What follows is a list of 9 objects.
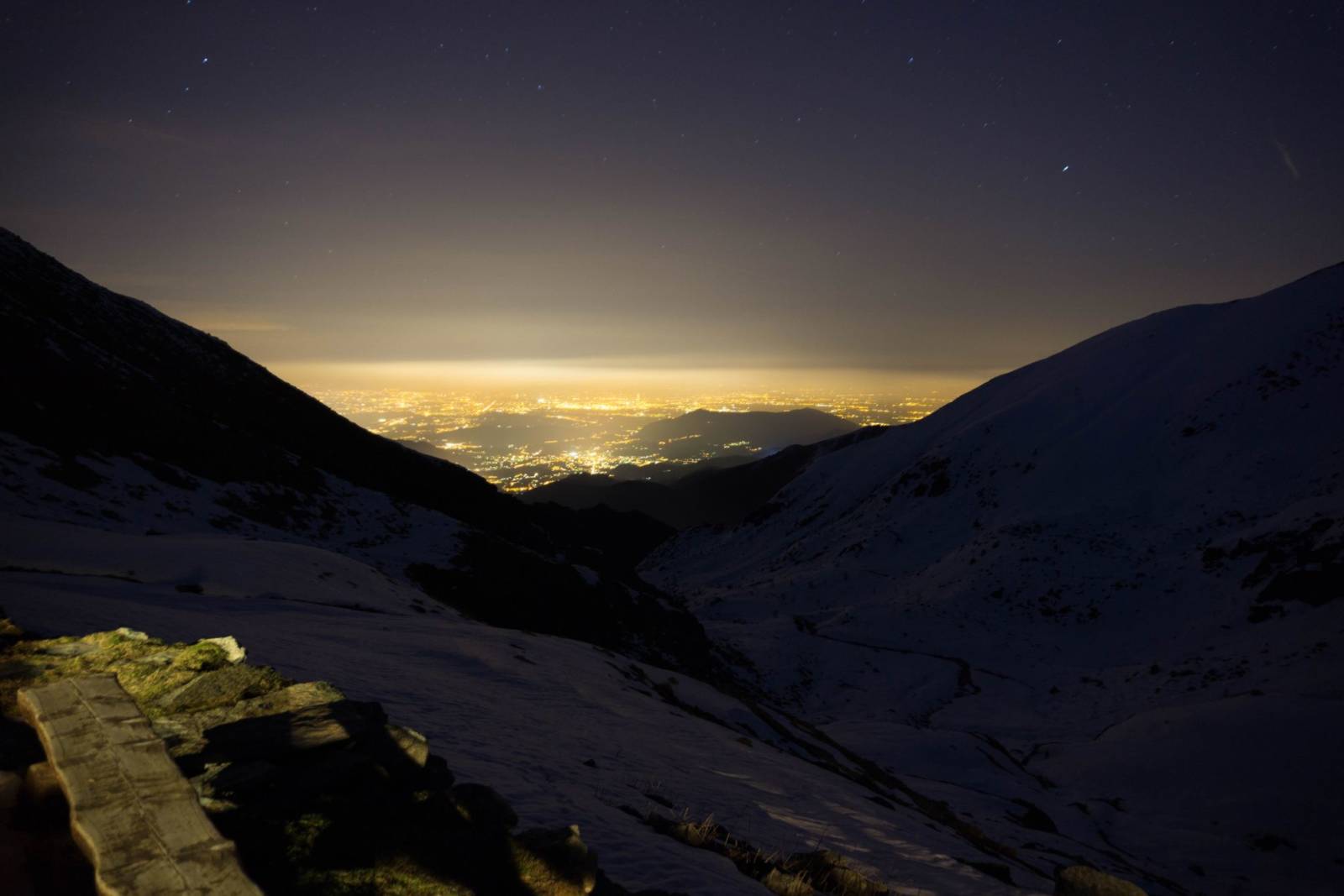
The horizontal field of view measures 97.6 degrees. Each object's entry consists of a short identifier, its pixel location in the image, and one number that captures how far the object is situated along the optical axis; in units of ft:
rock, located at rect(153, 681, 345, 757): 13.37
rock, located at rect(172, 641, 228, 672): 17.76
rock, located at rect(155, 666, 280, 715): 15.79
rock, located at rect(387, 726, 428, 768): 14.51
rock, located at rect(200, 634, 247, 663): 18.97
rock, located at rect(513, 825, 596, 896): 12.76
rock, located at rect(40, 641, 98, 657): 17.26
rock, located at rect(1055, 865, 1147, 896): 21.03
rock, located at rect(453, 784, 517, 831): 14.02
